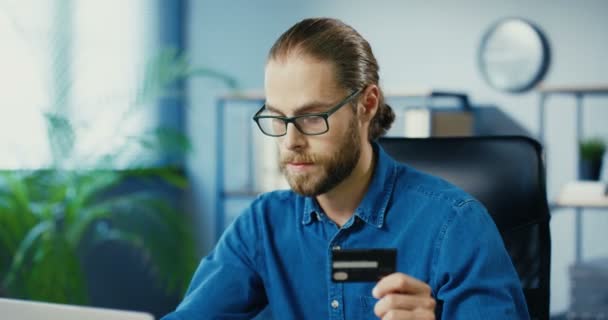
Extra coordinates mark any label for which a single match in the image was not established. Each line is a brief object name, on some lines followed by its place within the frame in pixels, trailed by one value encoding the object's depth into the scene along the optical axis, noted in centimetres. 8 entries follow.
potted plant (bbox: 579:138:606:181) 318
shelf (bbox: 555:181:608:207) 308
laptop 88
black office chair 151
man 121
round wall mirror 345
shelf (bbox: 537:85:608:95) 319
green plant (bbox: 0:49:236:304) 270
